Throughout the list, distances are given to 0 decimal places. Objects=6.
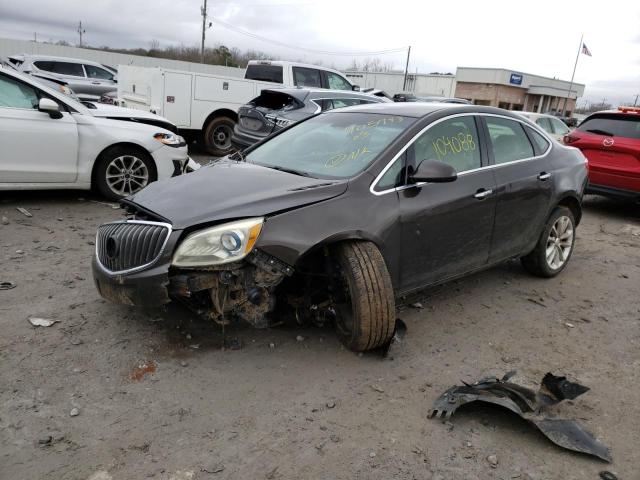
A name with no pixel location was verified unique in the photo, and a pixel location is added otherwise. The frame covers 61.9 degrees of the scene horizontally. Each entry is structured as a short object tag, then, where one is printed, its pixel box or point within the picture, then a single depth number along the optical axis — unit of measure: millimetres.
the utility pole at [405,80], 47750
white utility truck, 10445
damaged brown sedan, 3195
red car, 8211
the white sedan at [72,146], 6227
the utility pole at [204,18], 43969
